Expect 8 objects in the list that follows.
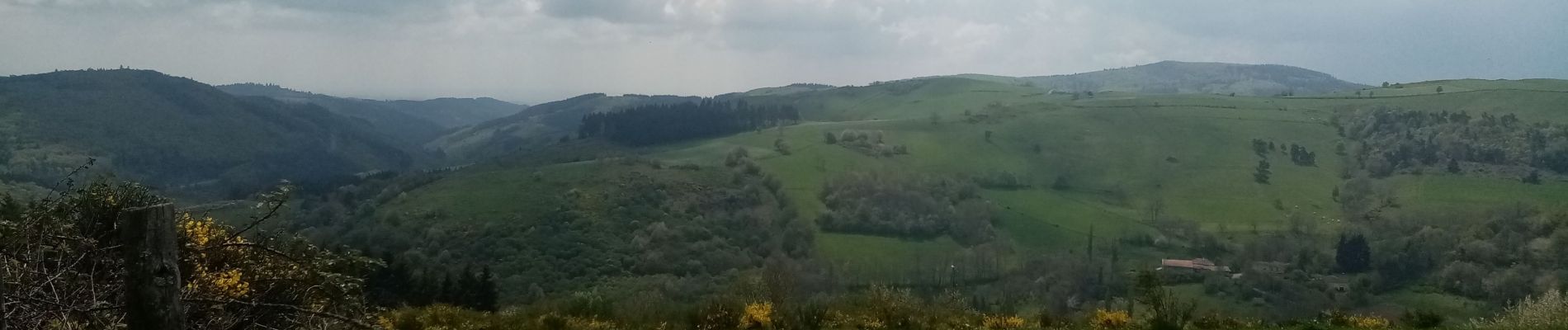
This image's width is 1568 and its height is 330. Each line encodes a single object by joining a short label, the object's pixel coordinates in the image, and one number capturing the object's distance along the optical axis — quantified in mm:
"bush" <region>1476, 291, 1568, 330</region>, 11916
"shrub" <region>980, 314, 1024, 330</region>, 12930
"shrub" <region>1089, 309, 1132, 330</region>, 12680
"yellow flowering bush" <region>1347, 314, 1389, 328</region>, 13315
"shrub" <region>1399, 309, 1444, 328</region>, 13531
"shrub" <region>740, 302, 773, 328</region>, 12164
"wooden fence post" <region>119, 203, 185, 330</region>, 5309
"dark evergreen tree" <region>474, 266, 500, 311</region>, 32375
